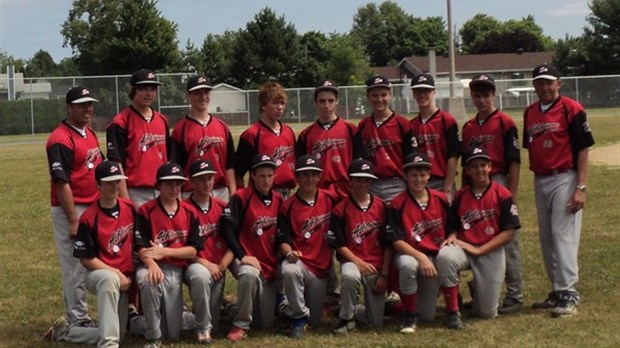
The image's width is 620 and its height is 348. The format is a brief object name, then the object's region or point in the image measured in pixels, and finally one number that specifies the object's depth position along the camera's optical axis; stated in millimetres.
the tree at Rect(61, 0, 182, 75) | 50156
